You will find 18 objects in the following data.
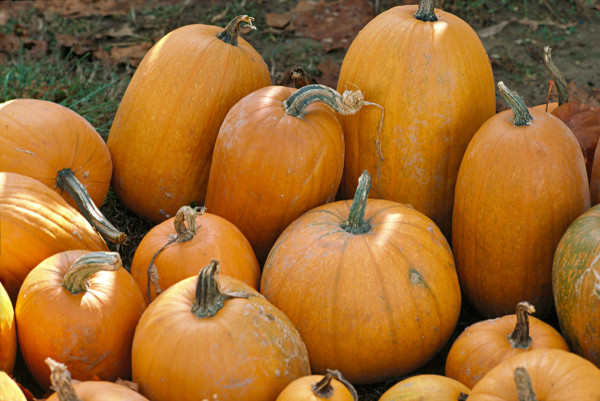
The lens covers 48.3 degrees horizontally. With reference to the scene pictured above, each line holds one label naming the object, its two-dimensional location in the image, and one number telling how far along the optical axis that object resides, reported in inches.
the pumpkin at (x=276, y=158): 119.2
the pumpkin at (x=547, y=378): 76.1
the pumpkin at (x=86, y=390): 71.8
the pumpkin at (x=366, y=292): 104.3
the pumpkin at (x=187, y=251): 108.7
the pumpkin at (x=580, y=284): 96.5
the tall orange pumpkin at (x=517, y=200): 110.7
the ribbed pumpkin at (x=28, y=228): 104.3
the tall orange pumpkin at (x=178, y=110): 134.4
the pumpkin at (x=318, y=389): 82.8
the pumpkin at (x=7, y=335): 94.4
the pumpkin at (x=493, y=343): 94.3
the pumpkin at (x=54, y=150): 119.7
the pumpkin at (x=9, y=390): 79.0
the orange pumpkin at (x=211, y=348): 87.9
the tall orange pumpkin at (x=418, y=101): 122.3
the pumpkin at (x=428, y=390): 86.7
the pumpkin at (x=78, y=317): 95.0
